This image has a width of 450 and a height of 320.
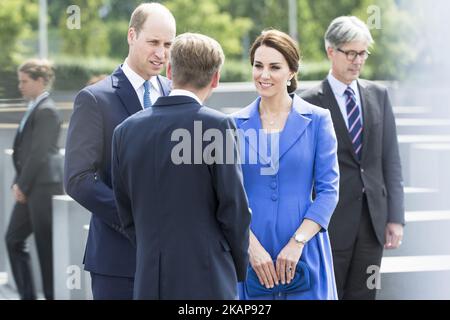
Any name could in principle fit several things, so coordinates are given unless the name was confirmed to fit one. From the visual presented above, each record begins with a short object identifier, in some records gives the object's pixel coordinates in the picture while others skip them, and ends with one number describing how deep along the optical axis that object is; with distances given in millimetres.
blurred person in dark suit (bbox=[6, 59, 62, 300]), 15766
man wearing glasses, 11023
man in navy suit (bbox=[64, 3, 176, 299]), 8328
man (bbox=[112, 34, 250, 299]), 7332
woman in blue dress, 8594
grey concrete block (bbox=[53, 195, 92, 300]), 14172
